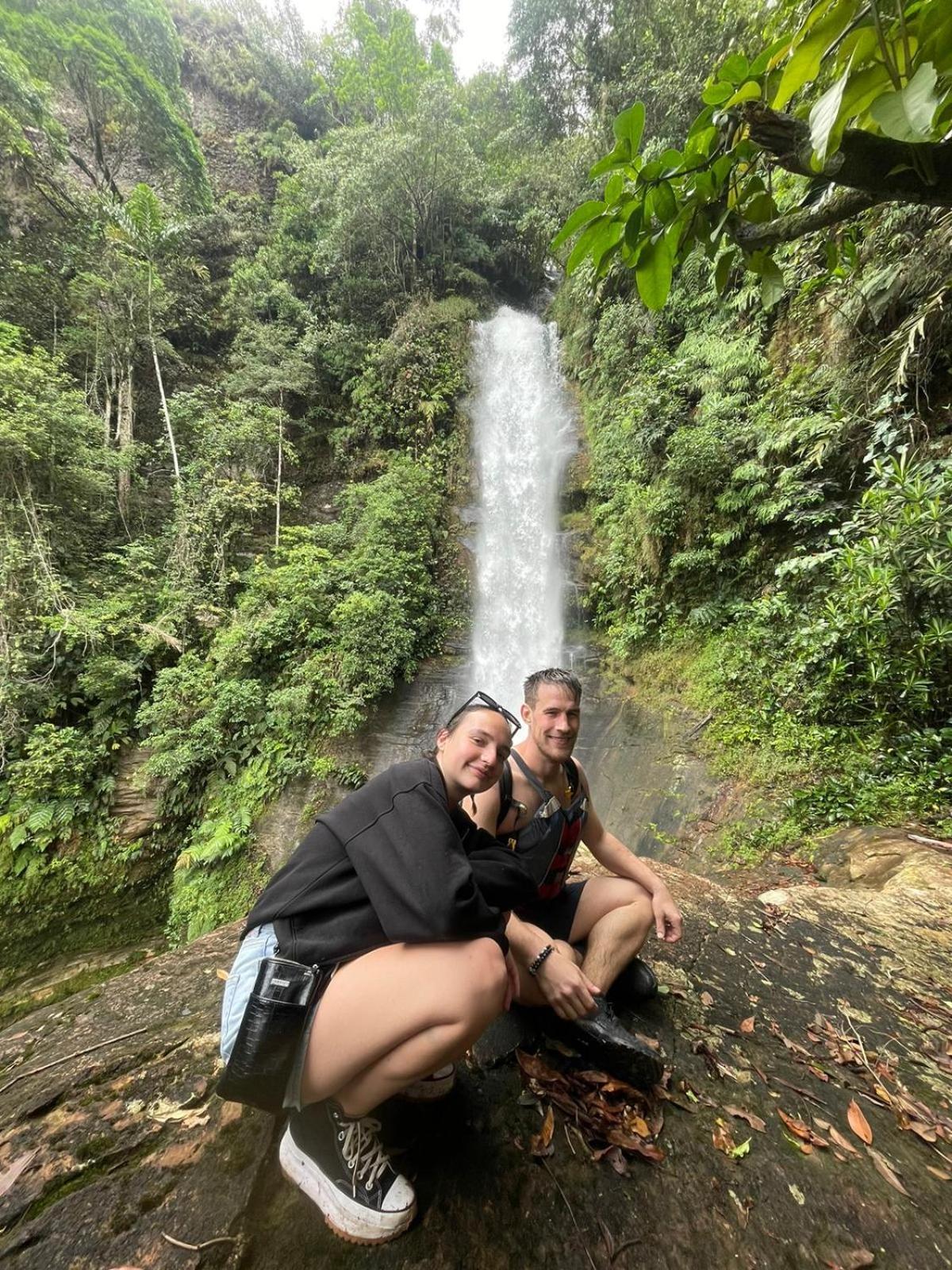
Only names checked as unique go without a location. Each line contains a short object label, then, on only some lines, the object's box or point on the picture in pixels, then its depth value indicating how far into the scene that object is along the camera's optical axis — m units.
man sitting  1.81
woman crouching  1.19
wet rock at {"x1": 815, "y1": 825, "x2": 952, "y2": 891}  3.18
